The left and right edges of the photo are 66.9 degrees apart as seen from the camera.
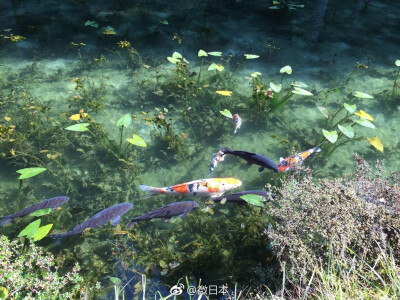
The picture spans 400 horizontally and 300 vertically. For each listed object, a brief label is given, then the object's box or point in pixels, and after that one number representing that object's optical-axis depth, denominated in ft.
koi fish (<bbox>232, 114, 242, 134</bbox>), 15.75
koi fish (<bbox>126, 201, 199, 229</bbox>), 11.03
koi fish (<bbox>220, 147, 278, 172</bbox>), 12.76
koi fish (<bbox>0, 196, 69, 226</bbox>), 10.73
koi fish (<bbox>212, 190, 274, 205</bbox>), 11.76
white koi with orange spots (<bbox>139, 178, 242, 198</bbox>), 12.43
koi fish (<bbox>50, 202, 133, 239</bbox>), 10.62
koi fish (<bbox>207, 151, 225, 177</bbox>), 14.14
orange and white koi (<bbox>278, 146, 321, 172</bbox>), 12.83
